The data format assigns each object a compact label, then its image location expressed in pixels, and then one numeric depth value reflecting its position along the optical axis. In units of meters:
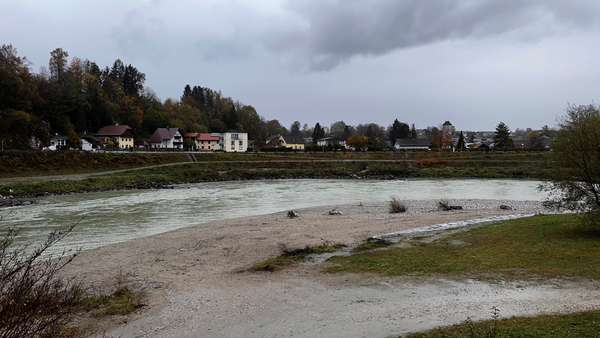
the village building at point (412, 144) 127.06
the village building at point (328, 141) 149.75
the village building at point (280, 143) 129.01
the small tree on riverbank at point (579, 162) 15.10
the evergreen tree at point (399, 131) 141.38
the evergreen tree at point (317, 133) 152.75
